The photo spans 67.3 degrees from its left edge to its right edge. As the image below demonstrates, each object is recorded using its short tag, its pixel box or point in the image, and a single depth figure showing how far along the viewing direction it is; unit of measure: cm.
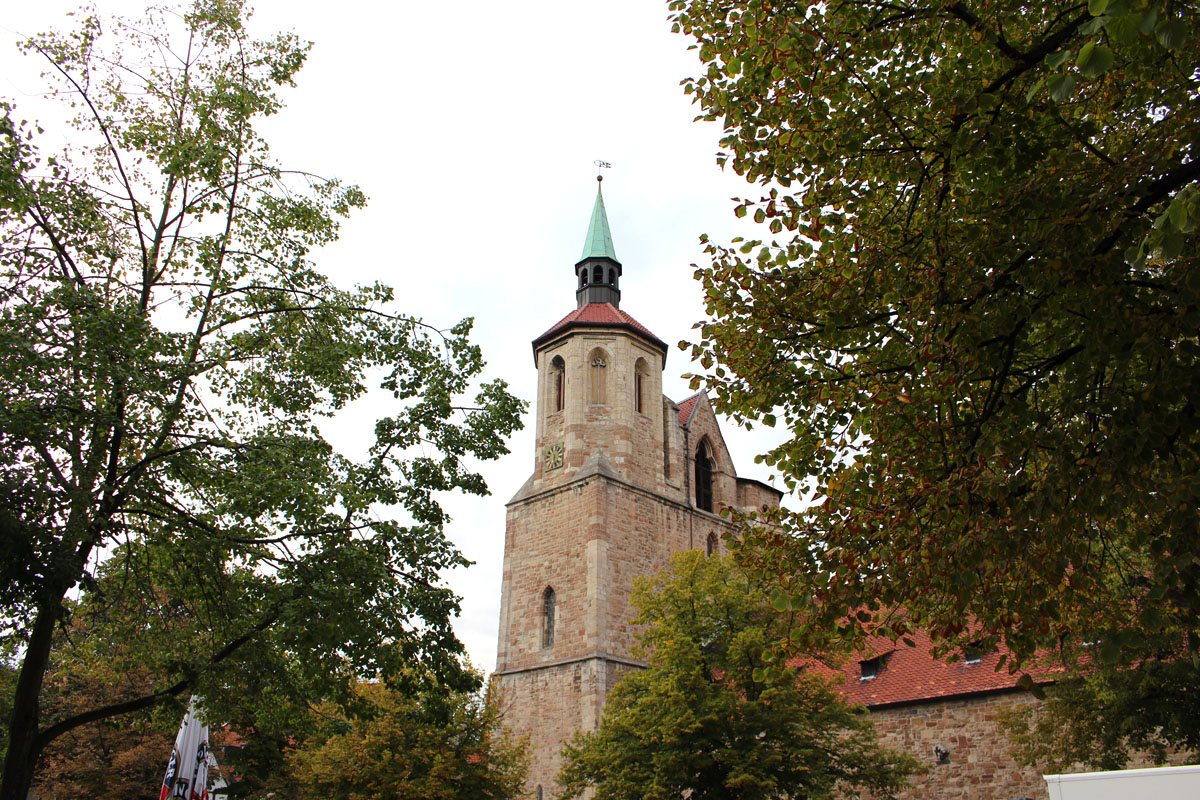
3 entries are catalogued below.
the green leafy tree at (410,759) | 1791
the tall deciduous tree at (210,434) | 870
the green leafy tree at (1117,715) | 1254
